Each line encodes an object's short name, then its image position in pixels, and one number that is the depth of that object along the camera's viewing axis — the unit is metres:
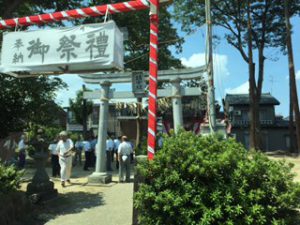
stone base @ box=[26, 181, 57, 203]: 6.08
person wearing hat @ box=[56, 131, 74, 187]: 7.90
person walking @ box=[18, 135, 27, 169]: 11.51
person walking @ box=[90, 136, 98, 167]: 11.95
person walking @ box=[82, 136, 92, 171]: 11.74
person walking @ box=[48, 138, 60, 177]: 9.63
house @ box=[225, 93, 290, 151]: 27.75
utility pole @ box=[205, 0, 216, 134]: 8.36
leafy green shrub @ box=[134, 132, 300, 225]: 3.04
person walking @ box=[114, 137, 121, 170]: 12.32
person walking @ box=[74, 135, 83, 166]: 13.83
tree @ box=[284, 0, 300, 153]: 16.08
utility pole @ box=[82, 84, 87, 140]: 19.98
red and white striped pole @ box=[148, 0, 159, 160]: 3.82
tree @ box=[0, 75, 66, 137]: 10.60
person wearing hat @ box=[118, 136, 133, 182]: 8.57
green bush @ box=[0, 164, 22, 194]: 4.62
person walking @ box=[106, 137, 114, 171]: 11.03
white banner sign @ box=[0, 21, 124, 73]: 4.31
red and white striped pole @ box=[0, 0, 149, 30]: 4.29
